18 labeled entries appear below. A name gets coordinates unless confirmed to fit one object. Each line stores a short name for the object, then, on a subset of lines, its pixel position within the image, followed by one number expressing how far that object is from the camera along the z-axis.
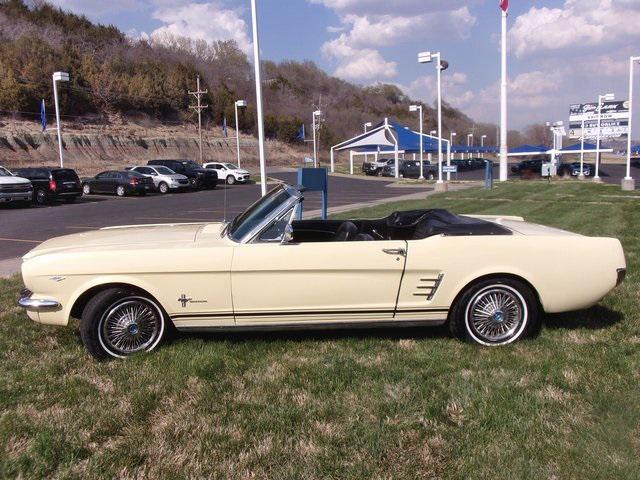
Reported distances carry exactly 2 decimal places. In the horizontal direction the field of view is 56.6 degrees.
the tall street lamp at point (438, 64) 26.69
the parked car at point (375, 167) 54.28
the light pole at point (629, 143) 24.28
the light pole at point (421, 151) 47.16
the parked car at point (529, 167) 49.33
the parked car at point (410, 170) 50.91
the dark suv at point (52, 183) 23.25
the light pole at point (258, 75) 13.14
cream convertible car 4.47
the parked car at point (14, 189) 20.50
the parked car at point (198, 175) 33.22
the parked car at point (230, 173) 38.91
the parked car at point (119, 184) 28.53
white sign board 42.05
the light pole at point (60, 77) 29.50
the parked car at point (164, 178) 30.77
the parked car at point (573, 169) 46.62
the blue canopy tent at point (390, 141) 47.47
